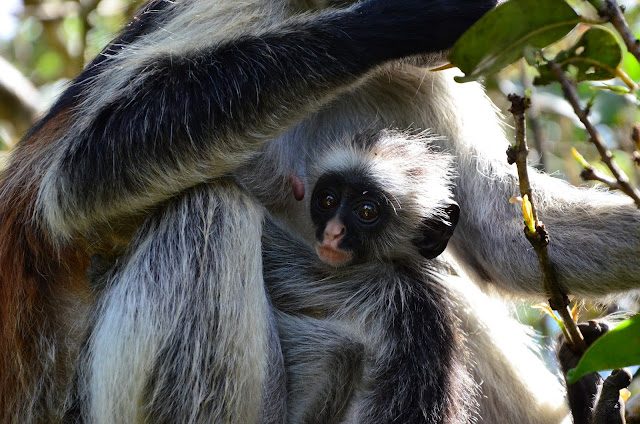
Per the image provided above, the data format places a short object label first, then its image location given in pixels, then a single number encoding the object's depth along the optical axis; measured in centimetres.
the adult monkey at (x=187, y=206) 652
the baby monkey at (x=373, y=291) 692
